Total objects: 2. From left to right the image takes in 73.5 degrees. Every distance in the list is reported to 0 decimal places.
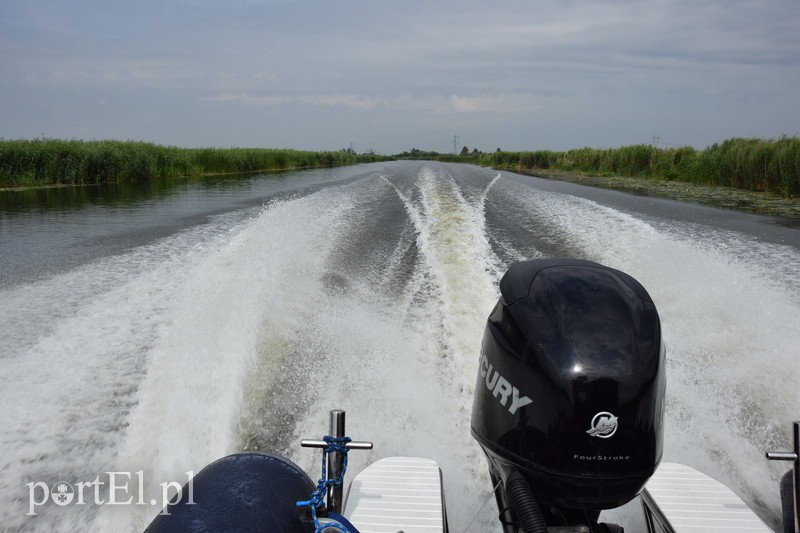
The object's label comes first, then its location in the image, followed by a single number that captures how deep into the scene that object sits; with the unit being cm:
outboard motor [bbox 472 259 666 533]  127
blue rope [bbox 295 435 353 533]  96
